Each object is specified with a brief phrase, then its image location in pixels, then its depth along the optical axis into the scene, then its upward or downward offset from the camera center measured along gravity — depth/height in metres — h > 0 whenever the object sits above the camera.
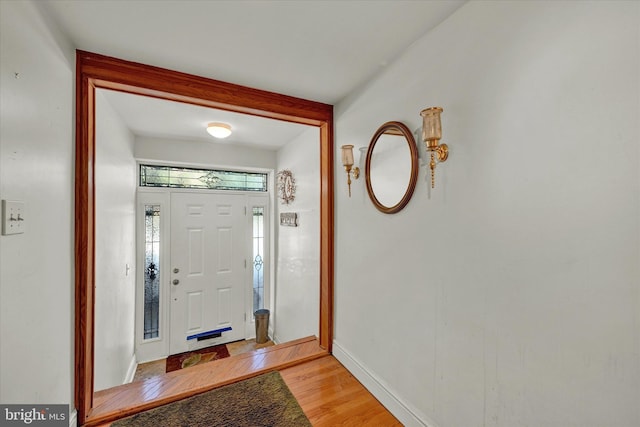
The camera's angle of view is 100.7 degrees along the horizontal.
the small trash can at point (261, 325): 3.51 -1.44
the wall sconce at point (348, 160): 1.81 +0.38
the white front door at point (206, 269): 3.30 -0.68
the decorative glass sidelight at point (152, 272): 3.19 -0.66
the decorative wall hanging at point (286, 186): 3.15 +0.37
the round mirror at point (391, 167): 1.38 +0.28
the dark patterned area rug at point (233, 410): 1.44 -1.11
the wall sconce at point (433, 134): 1.16 +0.35
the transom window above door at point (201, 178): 3.22 +0.51
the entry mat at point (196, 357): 3.08 -1.70
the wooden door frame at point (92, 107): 1.40 +0.76
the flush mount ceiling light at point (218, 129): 2.61 +0.87
